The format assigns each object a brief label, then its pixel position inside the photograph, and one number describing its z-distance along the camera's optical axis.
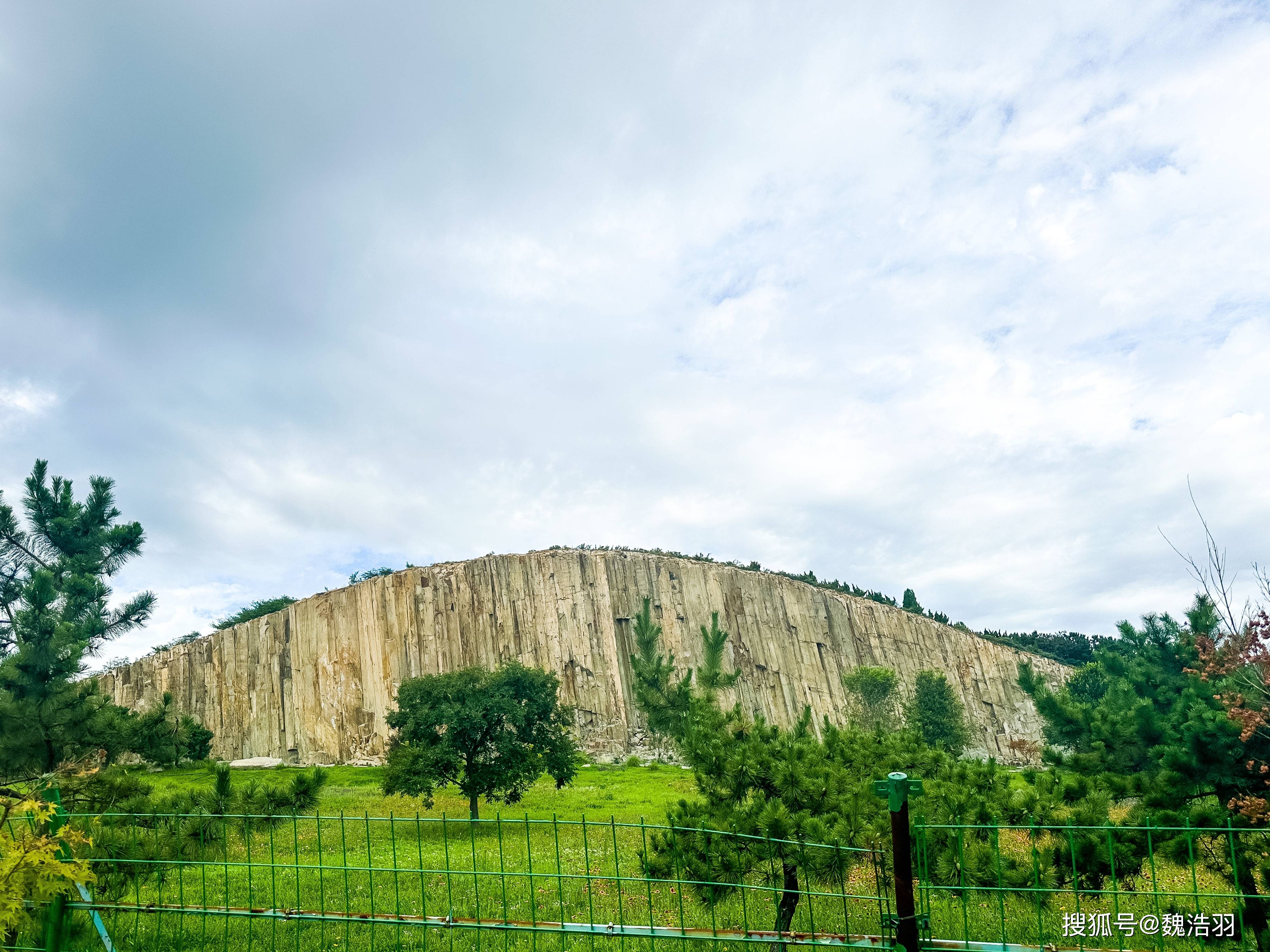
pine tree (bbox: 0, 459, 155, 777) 12.30
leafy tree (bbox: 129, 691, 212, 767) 13.95
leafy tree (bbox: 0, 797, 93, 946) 4.55
